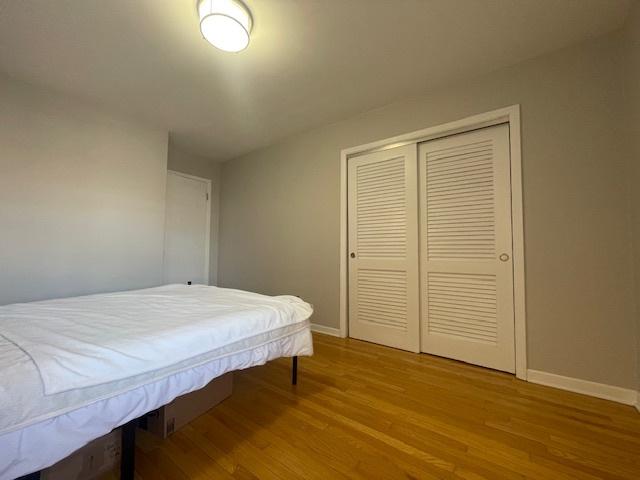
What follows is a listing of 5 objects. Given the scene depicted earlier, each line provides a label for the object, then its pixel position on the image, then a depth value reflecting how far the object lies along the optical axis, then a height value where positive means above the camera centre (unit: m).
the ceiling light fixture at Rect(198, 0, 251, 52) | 1.45 +1.30
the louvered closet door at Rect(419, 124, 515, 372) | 2.04 +0.03
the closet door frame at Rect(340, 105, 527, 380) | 1.91 +0.46
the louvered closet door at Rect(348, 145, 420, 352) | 2.46 +0.02
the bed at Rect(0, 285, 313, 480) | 0.74 -0.42
